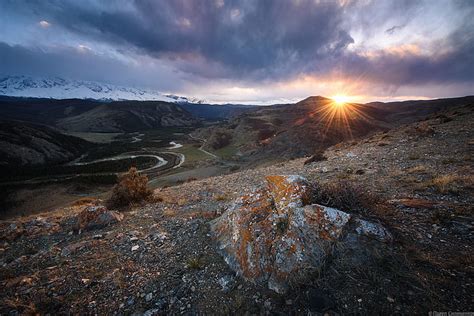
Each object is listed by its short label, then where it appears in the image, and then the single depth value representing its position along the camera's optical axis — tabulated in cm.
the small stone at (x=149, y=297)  443
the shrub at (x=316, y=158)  1792
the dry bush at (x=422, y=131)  1752
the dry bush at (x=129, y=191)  1075
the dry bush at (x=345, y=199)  524
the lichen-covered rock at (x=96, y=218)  799
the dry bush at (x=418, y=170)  942
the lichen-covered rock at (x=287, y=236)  428
